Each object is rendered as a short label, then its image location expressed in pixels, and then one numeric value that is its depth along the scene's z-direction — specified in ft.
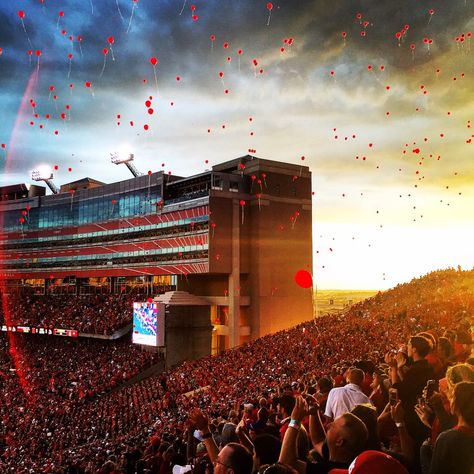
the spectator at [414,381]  16.74
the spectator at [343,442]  11.49
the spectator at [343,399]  19.63
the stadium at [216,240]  149.69
